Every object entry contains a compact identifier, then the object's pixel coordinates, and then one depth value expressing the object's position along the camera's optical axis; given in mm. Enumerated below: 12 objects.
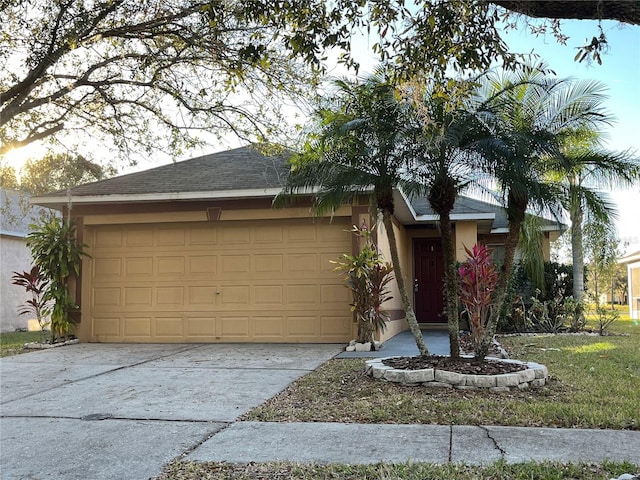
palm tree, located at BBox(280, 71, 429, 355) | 6238
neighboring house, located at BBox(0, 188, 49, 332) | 15336
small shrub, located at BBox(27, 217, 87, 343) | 10453
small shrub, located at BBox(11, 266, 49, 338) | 10535
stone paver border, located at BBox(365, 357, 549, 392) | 5742
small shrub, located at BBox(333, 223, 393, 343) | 9094
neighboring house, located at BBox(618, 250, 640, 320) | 21903
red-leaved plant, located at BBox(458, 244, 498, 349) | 7375
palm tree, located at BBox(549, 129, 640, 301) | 6844
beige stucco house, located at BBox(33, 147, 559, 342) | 10297
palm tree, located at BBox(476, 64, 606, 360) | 5855
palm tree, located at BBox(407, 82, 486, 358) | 5875
